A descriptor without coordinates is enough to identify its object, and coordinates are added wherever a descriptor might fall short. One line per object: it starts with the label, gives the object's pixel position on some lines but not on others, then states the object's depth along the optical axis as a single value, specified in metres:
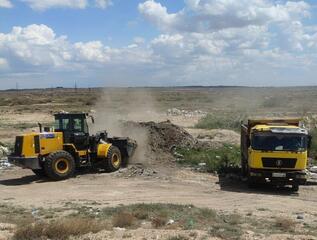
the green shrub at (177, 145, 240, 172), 17.61
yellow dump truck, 14.17
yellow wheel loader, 15.03
